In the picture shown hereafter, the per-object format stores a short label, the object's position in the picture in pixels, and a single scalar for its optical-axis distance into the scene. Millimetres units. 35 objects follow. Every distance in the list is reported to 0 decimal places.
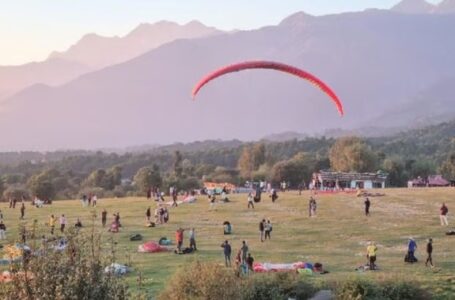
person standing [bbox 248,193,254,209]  64750
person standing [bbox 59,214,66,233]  51200
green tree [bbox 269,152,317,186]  121250
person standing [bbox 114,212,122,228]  54859
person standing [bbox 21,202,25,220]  63919
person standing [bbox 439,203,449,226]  49500
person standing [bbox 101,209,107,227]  57534
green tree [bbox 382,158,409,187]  120250
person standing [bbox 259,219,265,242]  48312
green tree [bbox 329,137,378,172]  117938
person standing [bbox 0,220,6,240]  53072
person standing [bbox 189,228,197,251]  45219
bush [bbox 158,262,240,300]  27719
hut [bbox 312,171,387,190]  93375
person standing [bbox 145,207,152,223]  58438
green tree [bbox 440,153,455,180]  117569
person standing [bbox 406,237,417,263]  39156
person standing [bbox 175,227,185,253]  44225
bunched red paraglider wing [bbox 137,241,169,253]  45719
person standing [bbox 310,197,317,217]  58125
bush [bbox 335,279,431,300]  31688
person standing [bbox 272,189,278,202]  69375
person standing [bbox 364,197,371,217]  55600
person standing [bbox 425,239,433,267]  37712
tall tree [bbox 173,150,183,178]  131375
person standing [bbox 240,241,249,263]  38144
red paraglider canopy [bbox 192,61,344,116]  35938
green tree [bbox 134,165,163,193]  100125
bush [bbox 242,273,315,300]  31462
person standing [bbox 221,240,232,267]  39784
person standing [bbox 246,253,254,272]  37719
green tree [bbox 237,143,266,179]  145750
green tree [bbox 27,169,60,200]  101062
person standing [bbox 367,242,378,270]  37631
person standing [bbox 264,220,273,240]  48781
